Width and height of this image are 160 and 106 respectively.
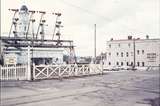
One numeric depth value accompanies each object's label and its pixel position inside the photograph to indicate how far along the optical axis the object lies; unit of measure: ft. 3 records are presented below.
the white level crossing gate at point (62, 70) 91.96
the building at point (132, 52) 283.59
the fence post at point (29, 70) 87.92
